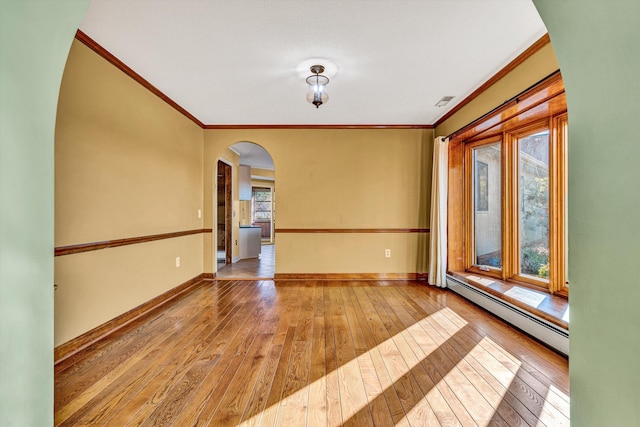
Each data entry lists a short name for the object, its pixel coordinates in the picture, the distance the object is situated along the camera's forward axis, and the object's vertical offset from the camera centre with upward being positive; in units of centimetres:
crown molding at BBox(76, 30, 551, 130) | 218 +130
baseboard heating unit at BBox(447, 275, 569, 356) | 207 -90
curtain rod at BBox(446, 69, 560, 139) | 209 +99
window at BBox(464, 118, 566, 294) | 265 +11
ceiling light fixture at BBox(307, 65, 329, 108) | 270 +120
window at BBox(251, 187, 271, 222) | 1012 +29
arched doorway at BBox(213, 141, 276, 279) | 516 -25
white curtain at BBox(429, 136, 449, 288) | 389 +3
